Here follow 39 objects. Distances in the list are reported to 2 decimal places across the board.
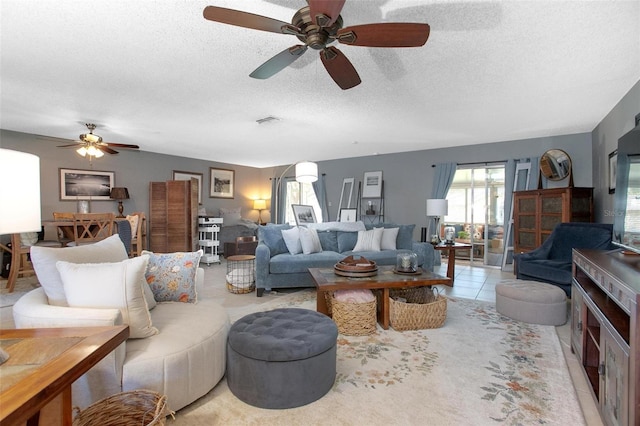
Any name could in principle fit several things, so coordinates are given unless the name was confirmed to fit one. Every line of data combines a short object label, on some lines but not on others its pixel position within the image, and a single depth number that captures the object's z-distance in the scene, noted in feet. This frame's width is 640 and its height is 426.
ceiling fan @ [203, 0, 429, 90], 4.94
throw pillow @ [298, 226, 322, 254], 13.76
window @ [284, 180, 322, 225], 27.91
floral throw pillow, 7.08
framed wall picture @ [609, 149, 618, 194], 12.00
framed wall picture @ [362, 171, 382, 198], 22.93
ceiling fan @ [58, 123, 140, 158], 14.01
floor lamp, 13.75
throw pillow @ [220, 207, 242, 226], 25.70
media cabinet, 3.84
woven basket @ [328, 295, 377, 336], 8.64
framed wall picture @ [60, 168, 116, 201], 18.38
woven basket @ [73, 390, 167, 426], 4.21
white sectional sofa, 4.67
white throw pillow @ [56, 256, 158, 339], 5.03
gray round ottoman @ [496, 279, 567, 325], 9.32
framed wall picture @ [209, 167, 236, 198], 25.80
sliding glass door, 19.04
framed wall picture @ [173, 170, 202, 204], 23.36
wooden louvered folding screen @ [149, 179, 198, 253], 19.45
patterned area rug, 5.28
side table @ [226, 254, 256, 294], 12.85
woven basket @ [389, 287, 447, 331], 8.91
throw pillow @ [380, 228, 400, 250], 15.05
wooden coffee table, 8.79
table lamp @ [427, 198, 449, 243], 15.80
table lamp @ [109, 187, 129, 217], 19.48
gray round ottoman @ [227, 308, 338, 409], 5.41
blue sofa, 12.46
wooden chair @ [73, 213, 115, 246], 13.15
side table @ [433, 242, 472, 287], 14.40
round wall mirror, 16.20
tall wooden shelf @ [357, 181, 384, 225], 22.89
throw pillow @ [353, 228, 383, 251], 14.78
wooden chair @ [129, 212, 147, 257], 16.58
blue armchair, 10.71
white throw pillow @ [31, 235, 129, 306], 5.40
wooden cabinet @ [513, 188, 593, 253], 14.37
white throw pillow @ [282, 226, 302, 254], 13.70
